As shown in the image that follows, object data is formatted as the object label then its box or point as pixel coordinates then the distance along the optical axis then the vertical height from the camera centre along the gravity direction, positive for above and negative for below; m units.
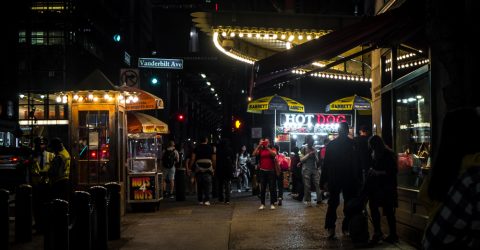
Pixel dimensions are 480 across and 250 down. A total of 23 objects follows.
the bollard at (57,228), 6.27 -0.99
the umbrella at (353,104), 20.58 +1.12
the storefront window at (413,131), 8.86 +0.05
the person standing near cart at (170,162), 18.41 -0.82
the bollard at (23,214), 9.88 -1.31
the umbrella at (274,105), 21.41 +1.15
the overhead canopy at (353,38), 7.96 +1.40
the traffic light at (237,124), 25.16 +0.51
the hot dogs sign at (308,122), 22.81 +0.50
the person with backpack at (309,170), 15.34 -0.97
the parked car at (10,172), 20.24 -1.22
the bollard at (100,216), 8.60 -1.19
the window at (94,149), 13.01 -0.27
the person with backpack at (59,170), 10.74 -0.62
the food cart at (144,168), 14.34 -0.81
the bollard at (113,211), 9.72 -1.26
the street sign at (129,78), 16.14 +1.66
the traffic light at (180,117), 25.90 +0.87
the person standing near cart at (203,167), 16.09 -0.88
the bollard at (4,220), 8.16 -1.17
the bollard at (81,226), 7.34 -1.15
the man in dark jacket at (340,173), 9.45 -0.64
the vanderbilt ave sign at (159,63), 21.20 +2.80
